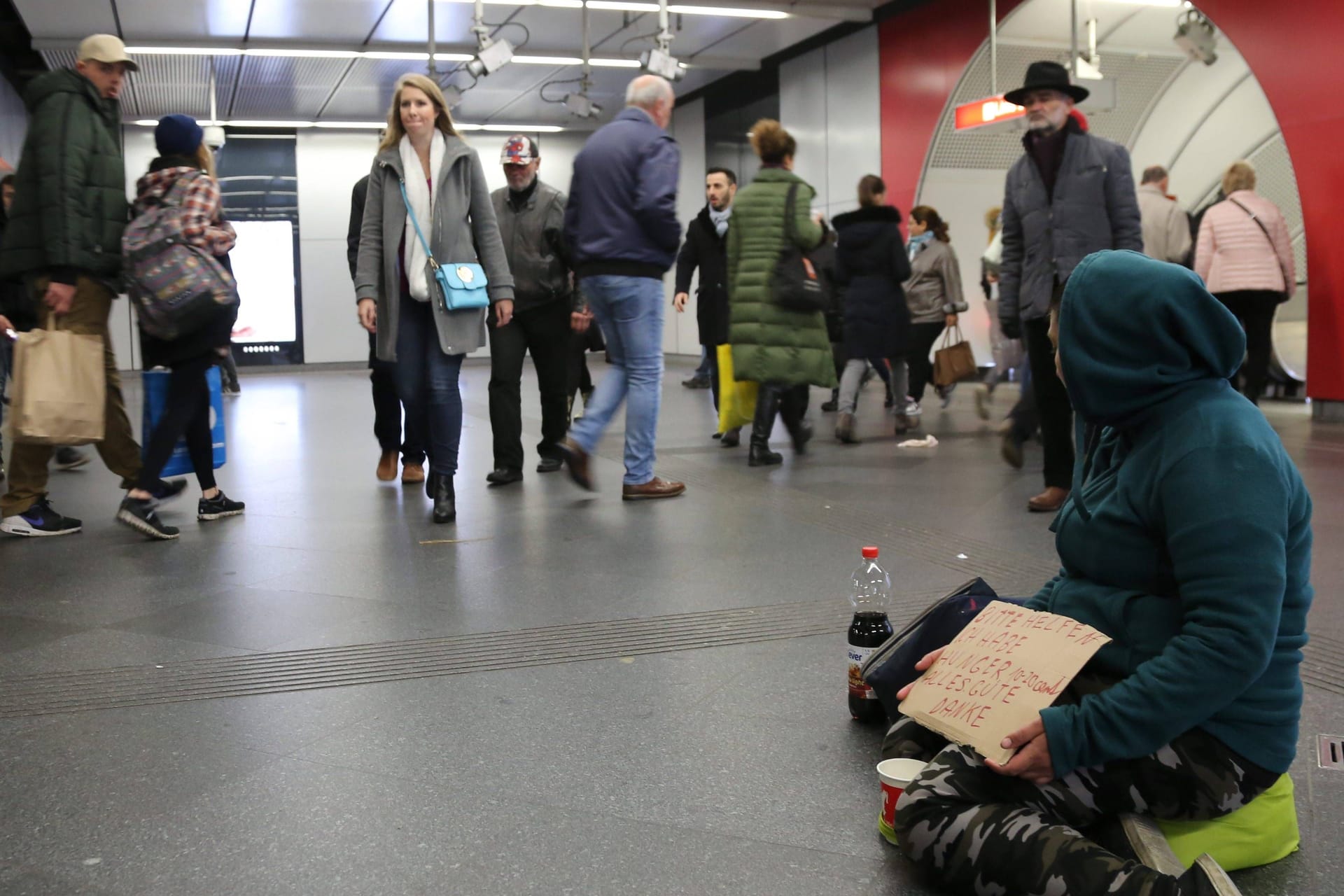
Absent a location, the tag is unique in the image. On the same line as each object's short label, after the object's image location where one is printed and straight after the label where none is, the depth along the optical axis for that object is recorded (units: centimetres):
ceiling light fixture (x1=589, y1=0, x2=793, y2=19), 1412
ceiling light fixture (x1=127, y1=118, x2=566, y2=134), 2217
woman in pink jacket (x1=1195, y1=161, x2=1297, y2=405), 961
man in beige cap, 527
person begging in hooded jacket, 190
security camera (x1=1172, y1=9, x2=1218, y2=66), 1113
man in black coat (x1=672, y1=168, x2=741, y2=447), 920
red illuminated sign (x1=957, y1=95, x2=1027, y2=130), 1237
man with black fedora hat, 579
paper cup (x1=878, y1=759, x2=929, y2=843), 230
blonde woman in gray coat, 579
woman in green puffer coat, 749
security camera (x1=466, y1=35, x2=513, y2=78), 1347
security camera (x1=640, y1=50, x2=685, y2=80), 1341
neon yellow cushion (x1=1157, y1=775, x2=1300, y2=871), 210
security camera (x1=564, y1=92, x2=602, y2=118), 1622
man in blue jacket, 615
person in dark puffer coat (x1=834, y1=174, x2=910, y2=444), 914
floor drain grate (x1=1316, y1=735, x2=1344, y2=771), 270
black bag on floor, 263
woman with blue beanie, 552
